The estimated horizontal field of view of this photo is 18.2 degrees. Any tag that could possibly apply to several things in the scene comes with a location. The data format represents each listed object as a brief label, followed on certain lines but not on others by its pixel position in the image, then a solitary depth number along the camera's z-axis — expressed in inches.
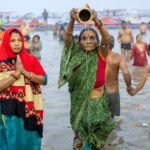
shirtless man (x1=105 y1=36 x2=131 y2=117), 242.2
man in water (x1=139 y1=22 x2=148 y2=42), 929.0
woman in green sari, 191.6
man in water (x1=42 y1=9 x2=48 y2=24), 1736.2
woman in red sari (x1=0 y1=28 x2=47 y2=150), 180.4
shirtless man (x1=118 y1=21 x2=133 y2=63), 682.2
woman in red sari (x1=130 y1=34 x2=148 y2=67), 570.6
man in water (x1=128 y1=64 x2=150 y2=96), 208.8
